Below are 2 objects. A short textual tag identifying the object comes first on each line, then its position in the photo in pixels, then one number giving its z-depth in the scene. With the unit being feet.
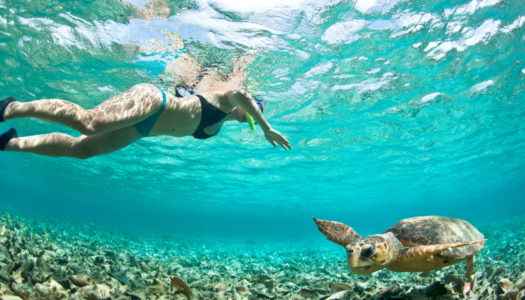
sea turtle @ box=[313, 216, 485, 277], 7.08
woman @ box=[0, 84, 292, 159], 7.80
